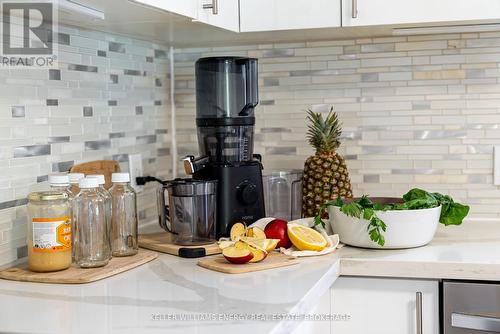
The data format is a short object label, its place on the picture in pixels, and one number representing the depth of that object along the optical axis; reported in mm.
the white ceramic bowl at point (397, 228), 1962
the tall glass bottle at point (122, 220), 1917
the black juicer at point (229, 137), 2119
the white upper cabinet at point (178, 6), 1657
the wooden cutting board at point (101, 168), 2088
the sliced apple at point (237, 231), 2047
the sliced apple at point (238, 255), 1792
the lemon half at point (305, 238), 1937
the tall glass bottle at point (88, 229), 1775
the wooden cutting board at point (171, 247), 1948
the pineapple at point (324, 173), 2291
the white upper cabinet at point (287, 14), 2191
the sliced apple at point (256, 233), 1962
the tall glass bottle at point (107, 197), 1816
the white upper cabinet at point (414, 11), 2092
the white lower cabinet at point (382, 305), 1874
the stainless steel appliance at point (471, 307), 1816
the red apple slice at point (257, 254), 1819
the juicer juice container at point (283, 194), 2430
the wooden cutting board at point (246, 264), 1761
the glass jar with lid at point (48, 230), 1689
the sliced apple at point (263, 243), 1854
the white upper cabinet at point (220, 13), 1999
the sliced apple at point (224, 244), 1923
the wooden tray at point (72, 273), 1669
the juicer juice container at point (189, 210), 2000
